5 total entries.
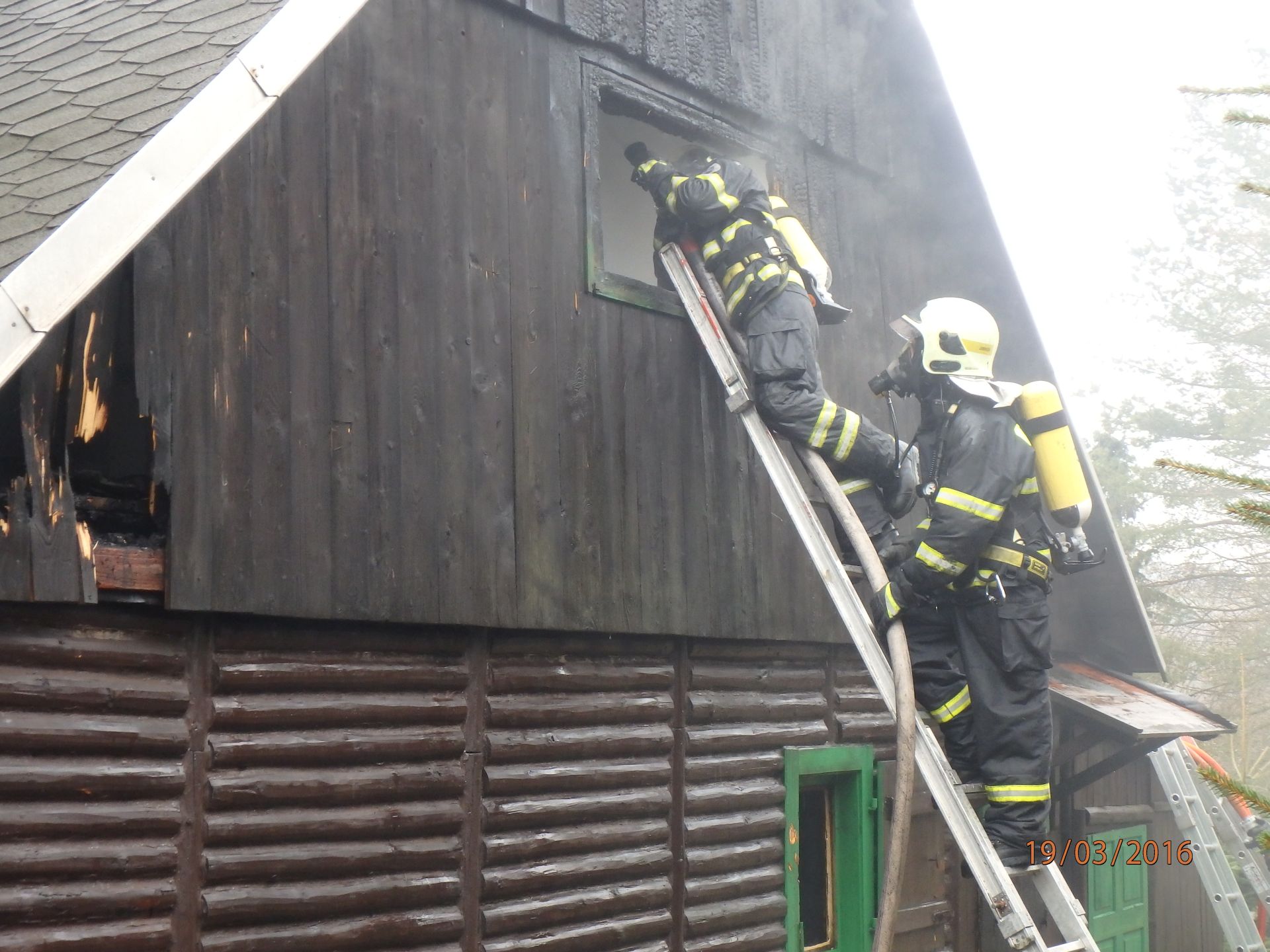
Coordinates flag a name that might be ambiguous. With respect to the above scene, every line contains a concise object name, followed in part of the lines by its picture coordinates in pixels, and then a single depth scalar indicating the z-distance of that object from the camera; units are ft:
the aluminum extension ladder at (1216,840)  28.02
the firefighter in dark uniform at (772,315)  19.33
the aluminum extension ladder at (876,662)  16.83
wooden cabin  13.70
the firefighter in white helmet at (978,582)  18.17
